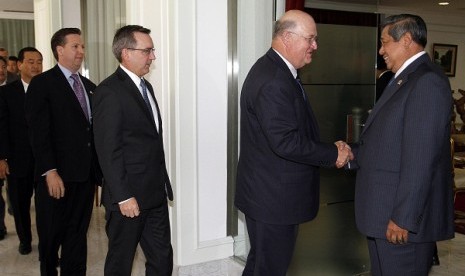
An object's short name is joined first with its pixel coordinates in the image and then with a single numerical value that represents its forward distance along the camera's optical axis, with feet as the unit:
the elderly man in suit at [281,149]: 7.27
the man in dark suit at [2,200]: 14.96
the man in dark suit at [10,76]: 21.22
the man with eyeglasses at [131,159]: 7.80
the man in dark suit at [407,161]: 6.25
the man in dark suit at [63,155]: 9.78
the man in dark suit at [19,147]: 13.14
